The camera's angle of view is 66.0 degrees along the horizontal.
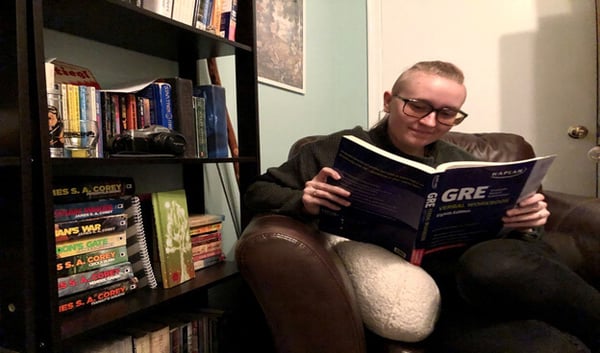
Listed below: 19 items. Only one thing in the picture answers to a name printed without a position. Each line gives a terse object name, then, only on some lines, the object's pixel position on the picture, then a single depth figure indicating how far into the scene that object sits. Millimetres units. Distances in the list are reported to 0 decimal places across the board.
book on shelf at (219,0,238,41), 1274
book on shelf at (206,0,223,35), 1241
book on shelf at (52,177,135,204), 926
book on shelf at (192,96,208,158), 1223
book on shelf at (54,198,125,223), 905
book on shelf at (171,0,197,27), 1127
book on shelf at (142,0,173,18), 1073
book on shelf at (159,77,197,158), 1145
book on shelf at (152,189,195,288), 1105
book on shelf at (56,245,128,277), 908
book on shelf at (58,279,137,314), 915
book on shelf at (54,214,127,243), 902
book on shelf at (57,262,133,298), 909
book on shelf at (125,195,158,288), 1061
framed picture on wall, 1782
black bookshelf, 732
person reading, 845
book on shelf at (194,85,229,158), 1263
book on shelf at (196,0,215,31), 1199
